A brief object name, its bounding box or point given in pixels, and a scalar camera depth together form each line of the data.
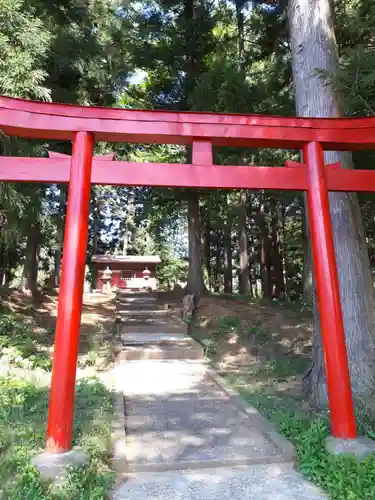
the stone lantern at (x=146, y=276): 22.11
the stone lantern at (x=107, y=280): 20.95
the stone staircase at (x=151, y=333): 8.51
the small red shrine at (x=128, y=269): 22.31
